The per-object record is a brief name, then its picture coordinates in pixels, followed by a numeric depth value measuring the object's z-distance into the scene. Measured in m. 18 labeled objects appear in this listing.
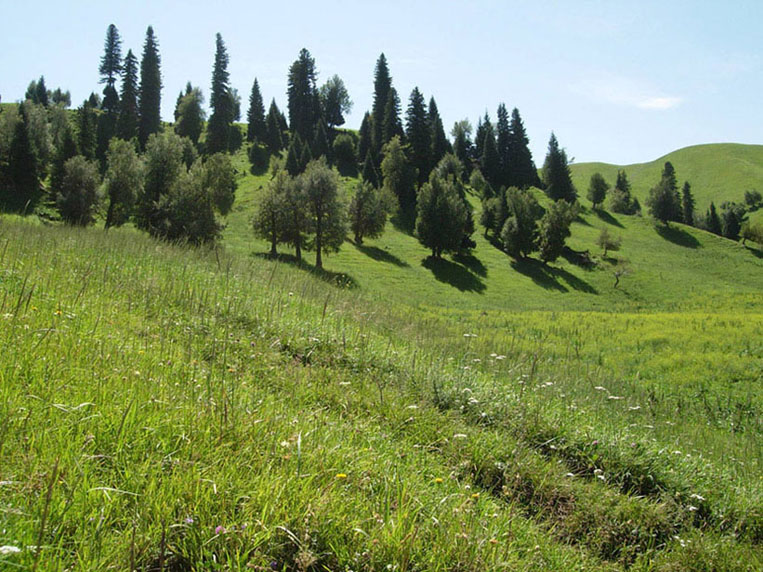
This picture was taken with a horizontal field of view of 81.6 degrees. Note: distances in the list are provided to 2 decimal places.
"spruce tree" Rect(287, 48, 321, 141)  101.06
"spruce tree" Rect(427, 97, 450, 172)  91.25
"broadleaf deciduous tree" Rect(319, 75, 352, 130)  111.94
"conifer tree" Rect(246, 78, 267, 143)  98.69
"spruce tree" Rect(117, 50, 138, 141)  78.31
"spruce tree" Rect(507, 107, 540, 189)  98.94
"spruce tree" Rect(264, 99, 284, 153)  95.25
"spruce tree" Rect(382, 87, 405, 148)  92.62
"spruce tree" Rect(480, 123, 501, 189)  98.25
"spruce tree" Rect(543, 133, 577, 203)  95.62
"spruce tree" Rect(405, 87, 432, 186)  88.25
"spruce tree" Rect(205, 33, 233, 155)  83.88
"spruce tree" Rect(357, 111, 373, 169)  96.38
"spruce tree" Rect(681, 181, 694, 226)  103.06
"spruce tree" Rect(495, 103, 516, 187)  99.38
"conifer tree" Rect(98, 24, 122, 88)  92.06
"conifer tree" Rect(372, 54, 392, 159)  94.50
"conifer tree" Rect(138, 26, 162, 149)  81.94
